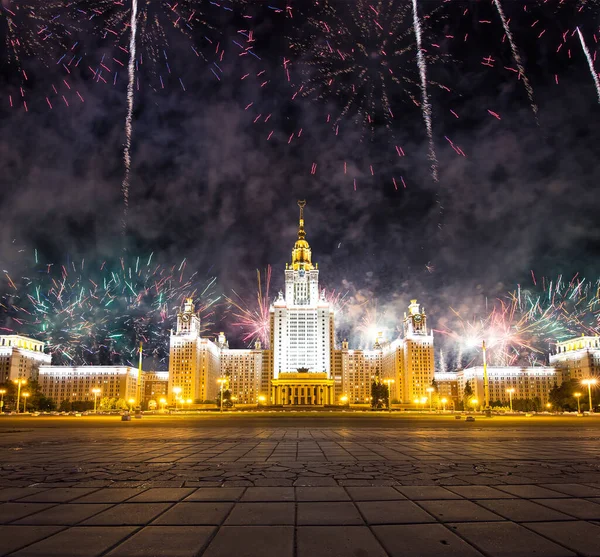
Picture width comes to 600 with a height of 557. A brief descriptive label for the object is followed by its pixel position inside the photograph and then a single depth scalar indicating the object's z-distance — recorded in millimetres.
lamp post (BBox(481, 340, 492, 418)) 53062
